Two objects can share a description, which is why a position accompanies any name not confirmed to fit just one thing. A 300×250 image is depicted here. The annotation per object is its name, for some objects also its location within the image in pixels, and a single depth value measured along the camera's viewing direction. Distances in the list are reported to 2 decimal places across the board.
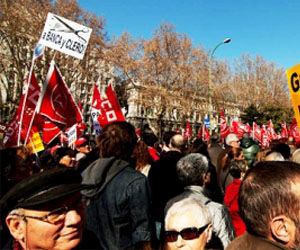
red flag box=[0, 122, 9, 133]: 7.88
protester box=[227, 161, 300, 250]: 1.39
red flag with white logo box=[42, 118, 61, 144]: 5.93
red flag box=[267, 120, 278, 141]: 16.91
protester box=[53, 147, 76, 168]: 4.97
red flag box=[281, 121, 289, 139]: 17.30
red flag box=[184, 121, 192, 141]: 20.65
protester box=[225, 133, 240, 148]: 4.92
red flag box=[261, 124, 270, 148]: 14.26
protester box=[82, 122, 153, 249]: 2.09
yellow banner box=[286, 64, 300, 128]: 2.80
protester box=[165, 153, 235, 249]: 2.10
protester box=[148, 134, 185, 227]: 3.32
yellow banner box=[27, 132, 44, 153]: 5.95
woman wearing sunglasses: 1.71
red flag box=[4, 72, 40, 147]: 4.85
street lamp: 20.11
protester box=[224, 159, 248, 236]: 2.72
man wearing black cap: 1.34
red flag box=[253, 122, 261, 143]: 15.71
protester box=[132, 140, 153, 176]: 3.87
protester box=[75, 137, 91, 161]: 6.24
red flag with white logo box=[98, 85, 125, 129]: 5.86
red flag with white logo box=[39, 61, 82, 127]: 4.61
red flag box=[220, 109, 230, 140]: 14.85
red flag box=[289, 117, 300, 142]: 13.47
